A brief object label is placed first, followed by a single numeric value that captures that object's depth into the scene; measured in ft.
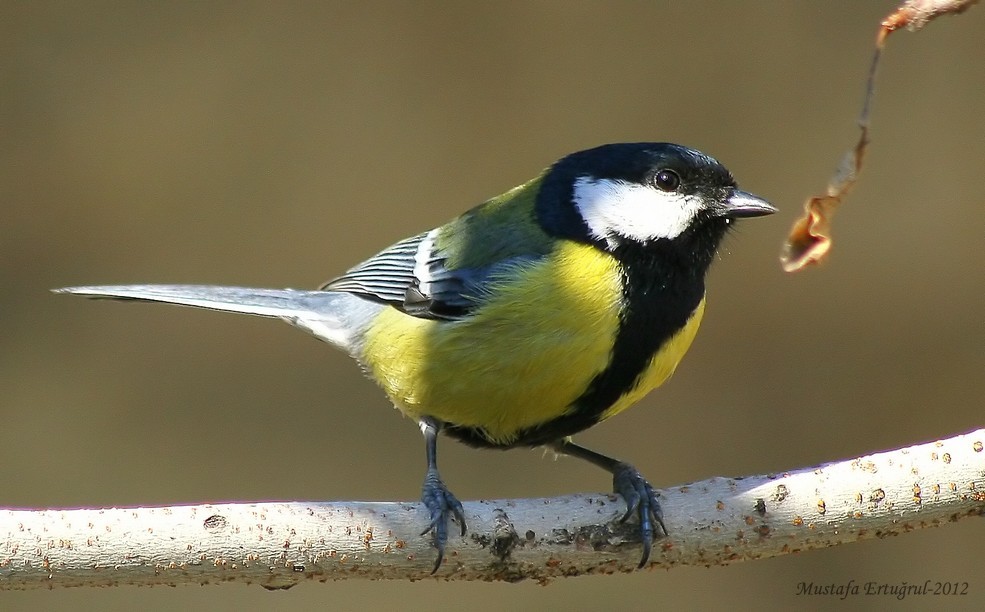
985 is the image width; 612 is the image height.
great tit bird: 8.70
